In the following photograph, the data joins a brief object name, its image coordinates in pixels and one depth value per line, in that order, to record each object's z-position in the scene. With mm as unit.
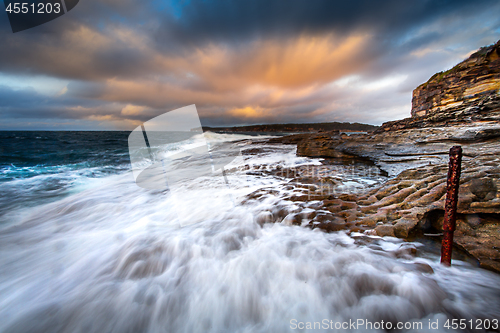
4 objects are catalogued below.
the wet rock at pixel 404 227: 2572
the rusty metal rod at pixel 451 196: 1688
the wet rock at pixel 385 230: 2654
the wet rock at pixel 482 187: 2451
